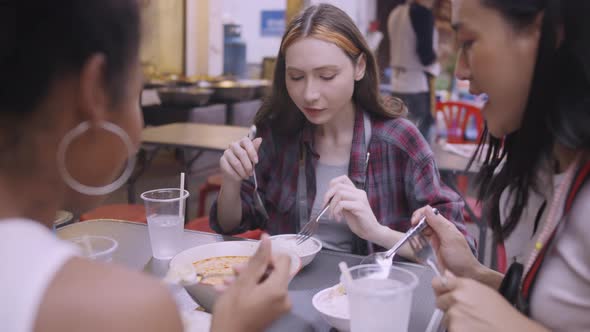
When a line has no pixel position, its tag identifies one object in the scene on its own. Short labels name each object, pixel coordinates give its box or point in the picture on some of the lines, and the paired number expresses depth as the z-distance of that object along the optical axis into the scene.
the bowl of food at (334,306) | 0.96
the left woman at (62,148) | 0.54
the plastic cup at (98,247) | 1.04
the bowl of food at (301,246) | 1.29
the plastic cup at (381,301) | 0.84
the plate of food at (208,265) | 0.92
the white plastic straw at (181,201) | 1.36
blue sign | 8.83
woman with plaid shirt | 1.68
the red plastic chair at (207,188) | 3.38
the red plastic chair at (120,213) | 2.52
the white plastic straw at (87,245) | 1.03
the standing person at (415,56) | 4.58
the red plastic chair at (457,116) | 4.15
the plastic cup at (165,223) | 1.35
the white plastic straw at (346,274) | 0.83
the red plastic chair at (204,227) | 2.11
